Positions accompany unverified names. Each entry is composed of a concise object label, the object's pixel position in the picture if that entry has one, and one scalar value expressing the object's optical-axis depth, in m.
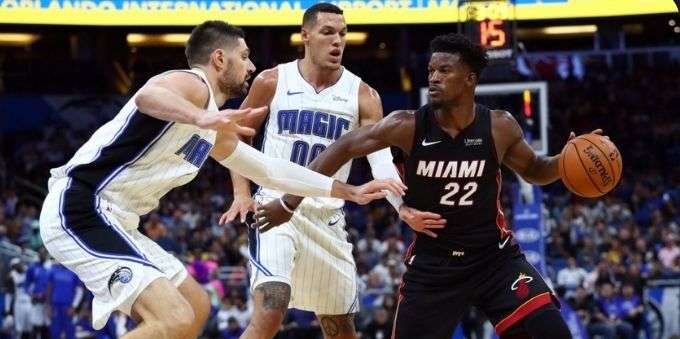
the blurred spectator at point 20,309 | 16.94
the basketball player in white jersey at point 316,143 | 7.68
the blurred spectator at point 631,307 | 16.28
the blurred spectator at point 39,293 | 16.86
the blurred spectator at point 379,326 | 15.79
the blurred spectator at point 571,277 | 17.09
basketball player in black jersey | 6.64
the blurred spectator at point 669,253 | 17.88
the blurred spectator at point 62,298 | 16.78
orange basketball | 6.75
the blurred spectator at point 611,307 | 16.12
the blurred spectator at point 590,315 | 15.88
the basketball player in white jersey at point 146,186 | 5.95
